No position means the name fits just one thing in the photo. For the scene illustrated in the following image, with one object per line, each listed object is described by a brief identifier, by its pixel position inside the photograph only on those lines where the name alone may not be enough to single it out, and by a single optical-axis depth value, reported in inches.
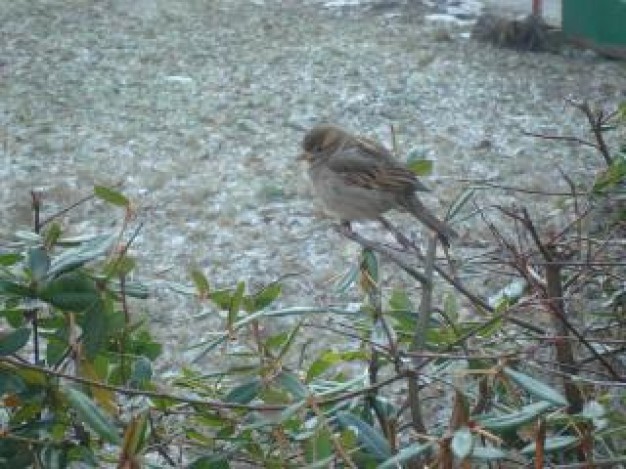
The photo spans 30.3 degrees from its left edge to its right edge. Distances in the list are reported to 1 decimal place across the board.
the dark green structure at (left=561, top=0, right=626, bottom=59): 156.9
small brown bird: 79.4
